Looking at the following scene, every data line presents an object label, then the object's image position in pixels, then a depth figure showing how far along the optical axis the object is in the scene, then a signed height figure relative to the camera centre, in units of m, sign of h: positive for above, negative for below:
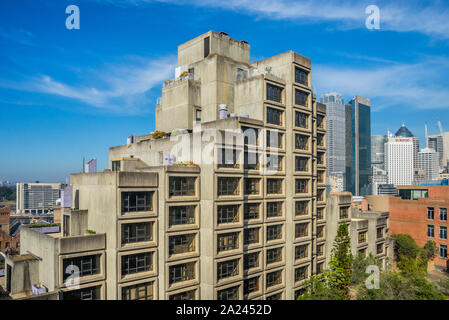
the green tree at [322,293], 34.56 -14.43
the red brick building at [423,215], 71.44 -11.45
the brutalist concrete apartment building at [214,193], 34.25 -3.16
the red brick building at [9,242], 81.75 -19.13
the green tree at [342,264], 43.94 -13.62
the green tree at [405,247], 68.59 -17.37
